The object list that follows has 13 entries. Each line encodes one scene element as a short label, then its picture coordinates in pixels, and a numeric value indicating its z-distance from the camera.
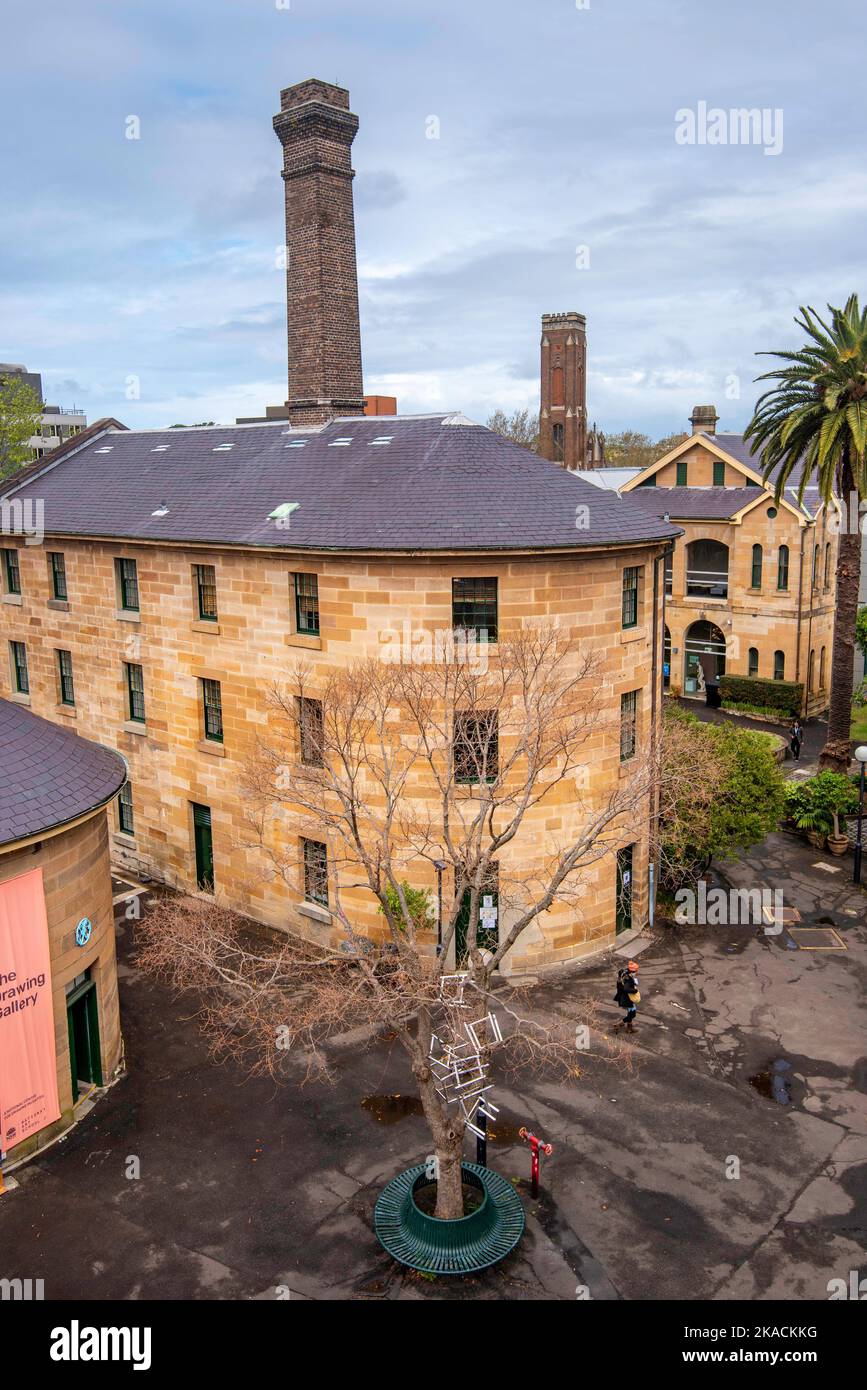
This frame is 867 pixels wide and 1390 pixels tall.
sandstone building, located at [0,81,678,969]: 22.66
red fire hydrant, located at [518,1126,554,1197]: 15.75
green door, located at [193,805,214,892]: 28.61
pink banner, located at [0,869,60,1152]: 16.58
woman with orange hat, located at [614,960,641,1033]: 21.20
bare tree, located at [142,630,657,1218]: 20.27
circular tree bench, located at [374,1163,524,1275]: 14.44
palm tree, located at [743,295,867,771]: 32.19
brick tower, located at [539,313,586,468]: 82.94
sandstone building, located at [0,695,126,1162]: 16.69
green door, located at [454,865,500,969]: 22.88
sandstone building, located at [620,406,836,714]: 49.09
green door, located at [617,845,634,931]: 26.25
